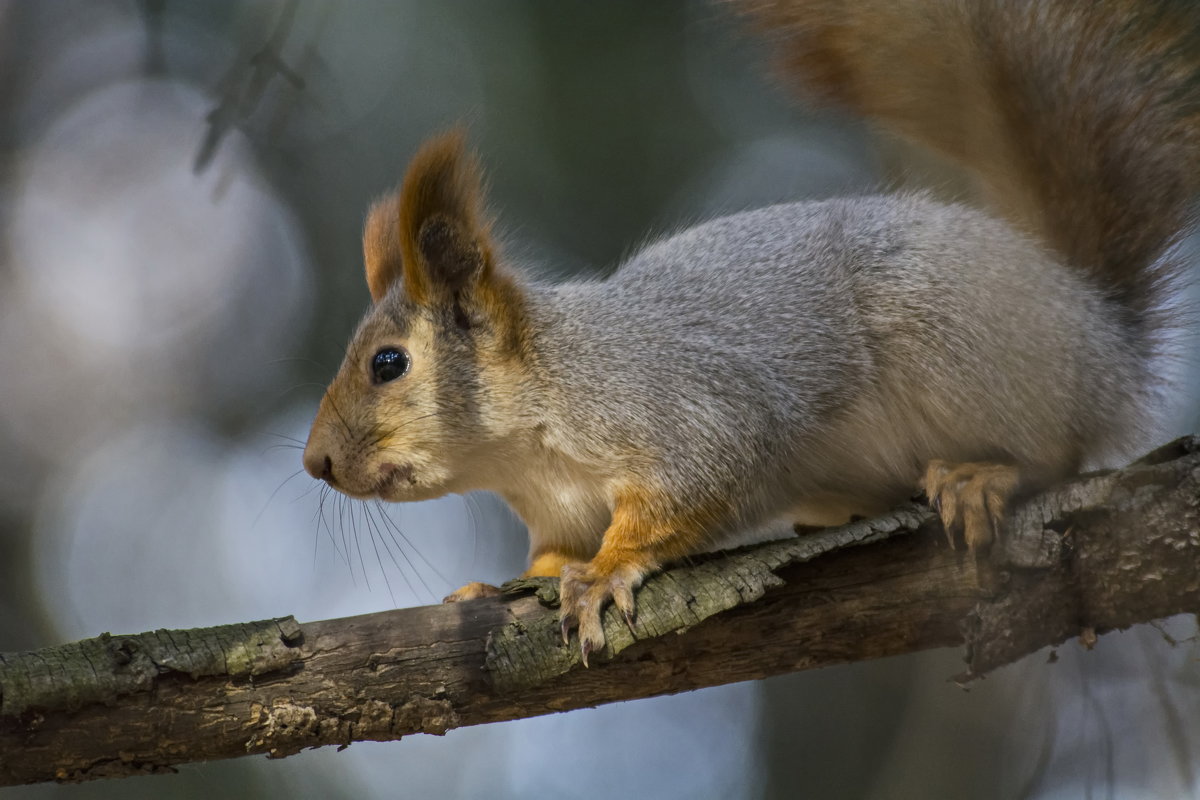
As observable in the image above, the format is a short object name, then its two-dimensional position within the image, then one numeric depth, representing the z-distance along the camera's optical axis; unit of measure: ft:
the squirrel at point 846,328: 12.62
